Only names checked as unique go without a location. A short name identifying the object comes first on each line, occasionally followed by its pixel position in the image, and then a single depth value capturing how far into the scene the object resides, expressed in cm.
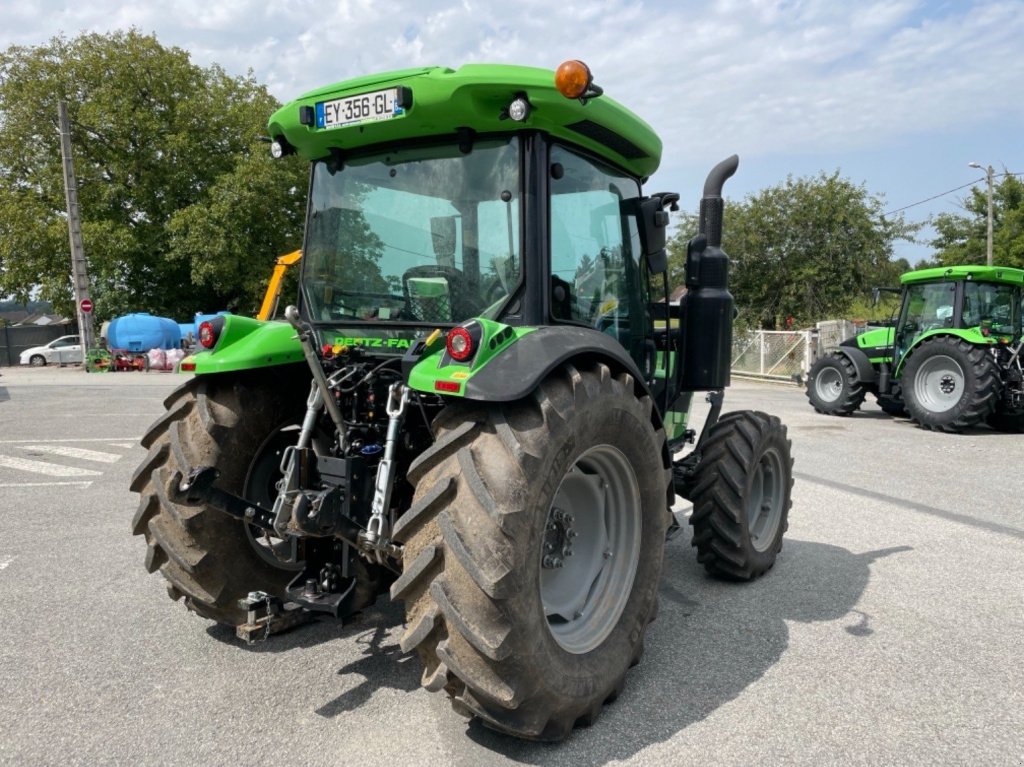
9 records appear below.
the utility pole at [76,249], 2464
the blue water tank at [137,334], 2541
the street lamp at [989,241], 2592
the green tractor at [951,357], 1063
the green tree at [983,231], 2905
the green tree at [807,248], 2880
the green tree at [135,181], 2920
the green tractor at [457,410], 248
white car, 3017
